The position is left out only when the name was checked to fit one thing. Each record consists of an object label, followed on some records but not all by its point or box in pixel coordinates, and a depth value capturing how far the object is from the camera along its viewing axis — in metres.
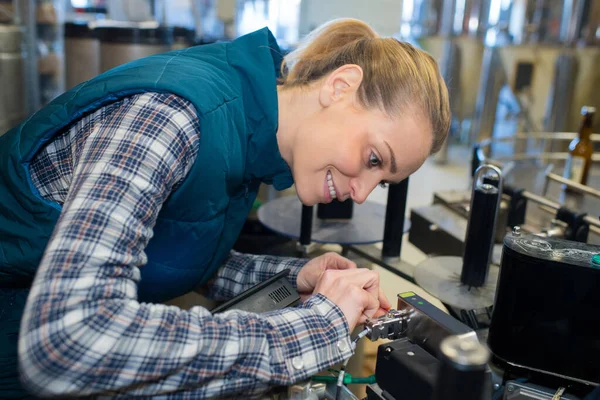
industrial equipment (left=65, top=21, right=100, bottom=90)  2.47
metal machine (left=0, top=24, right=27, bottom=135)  2.36
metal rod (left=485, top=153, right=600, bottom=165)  1.67
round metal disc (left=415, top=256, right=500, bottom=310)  0.93
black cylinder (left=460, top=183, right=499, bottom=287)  0.97
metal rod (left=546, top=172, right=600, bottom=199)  1.25
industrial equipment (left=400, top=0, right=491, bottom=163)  4.10
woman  0.60
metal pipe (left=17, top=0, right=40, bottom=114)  2.64
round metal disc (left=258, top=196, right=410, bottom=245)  1.20
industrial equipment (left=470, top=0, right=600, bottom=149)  3.95
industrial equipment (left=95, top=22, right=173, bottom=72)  2.22
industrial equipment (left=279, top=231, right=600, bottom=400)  0.69
